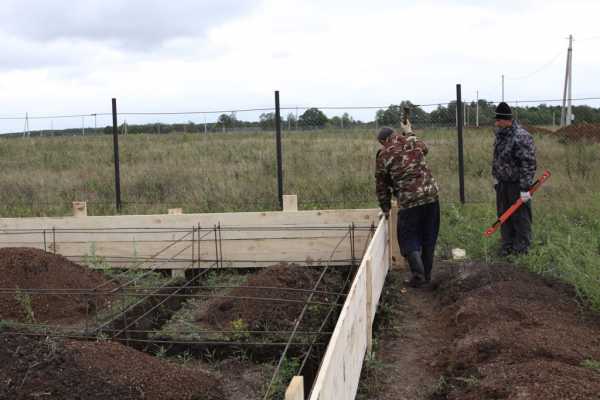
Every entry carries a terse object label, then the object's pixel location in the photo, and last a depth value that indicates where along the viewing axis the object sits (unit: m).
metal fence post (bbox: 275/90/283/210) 9.14
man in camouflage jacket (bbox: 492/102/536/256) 6.34
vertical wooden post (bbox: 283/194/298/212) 7.26
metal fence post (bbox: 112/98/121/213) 9.55
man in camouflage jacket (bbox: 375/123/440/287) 5.97
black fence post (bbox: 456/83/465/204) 9.09
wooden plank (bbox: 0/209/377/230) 7.10
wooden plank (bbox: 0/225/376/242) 6.95
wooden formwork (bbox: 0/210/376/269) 6.85
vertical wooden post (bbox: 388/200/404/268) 6.61
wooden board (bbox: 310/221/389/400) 2.45
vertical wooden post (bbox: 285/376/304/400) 2.03
